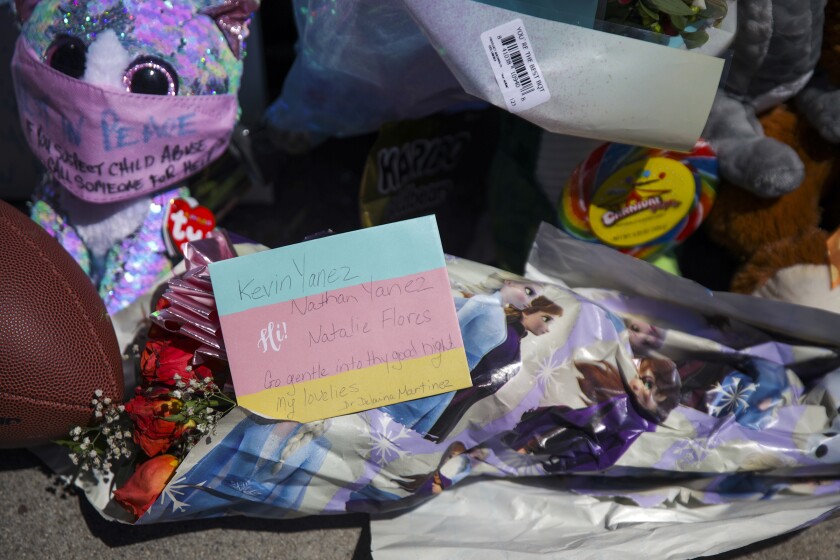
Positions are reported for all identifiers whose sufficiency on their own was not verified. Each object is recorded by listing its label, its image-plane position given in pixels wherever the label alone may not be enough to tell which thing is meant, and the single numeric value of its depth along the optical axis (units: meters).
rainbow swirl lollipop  1.23
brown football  0.96
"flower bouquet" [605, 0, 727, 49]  0.99
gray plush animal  1.11
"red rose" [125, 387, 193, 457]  0.97
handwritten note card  0.98
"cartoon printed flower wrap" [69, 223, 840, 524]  0.99
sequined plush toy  1.11
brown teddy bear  1.23
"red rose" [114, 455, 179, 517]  0.98
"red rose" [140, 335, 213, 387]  0.99
